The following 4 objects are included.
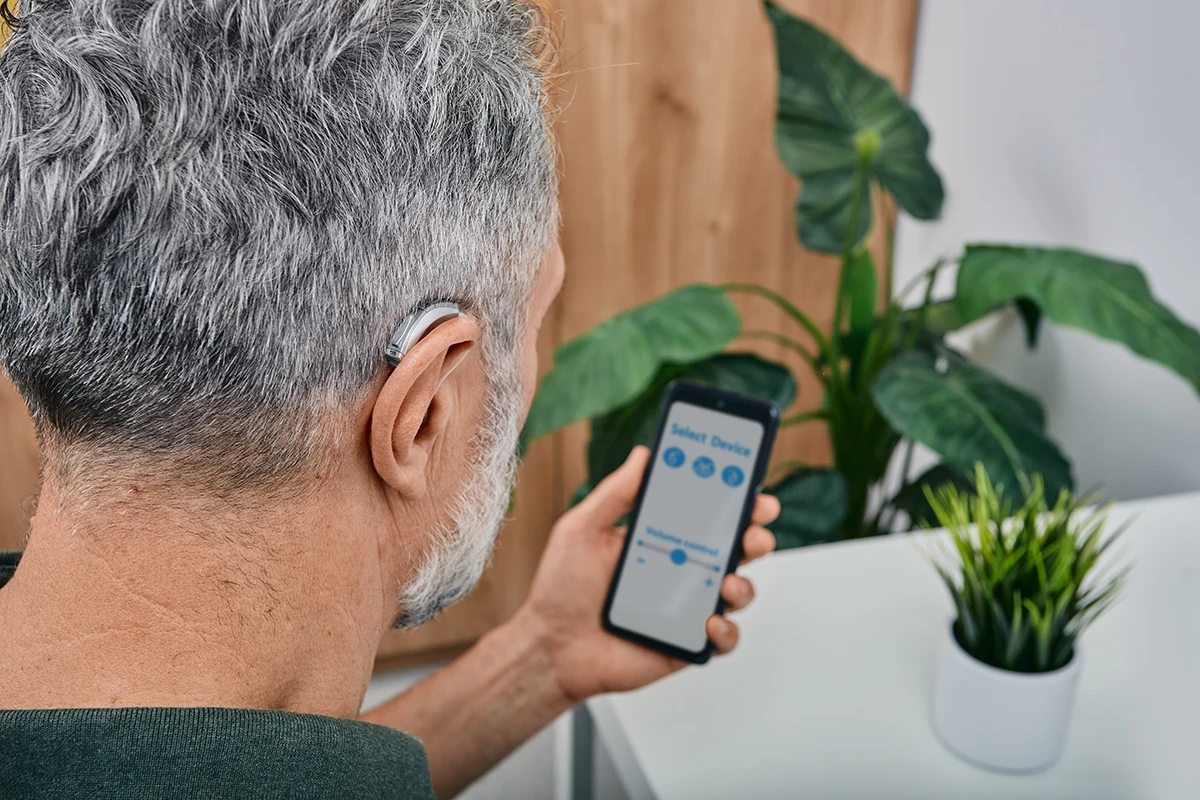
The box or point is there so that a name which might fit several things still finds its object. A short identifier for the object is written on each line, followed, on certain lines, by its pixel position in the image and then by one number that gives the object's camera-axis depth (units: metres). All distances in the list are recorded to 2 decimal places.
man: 0.44
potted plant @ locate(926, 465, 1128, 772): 0.63
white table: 0.66
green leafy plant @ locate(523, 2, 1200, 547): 1.01
